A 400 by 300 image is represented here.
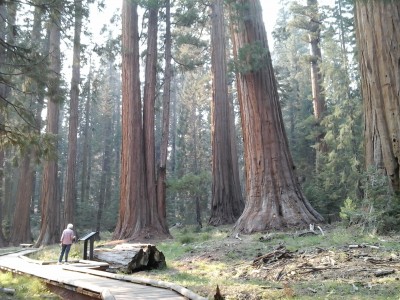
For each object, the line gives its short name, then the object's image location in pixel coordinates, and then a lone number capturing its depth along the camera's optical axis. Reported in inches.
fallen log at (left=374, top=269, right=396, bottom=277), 219.8
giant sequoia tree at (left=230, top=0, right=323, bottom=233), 447.2
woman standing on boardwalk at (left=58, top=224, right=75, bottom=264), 412.5
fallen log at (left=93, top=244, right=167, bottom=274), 356.5
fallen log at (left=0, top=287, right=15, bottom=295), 278.2
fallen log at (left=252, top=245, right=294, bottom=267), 288.8
